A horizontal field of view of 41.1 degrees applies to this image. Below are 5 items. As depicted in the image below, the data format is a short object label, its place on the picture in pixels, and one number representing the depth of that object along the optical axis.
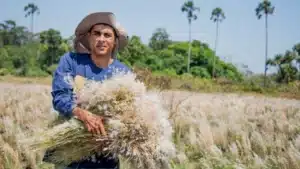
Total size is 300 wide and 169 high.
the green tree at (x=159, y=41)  79.00
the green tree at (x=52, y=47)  62.41
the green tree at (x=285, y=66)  53.28
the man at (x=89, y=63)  2.37
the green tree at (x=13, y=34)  74.81
